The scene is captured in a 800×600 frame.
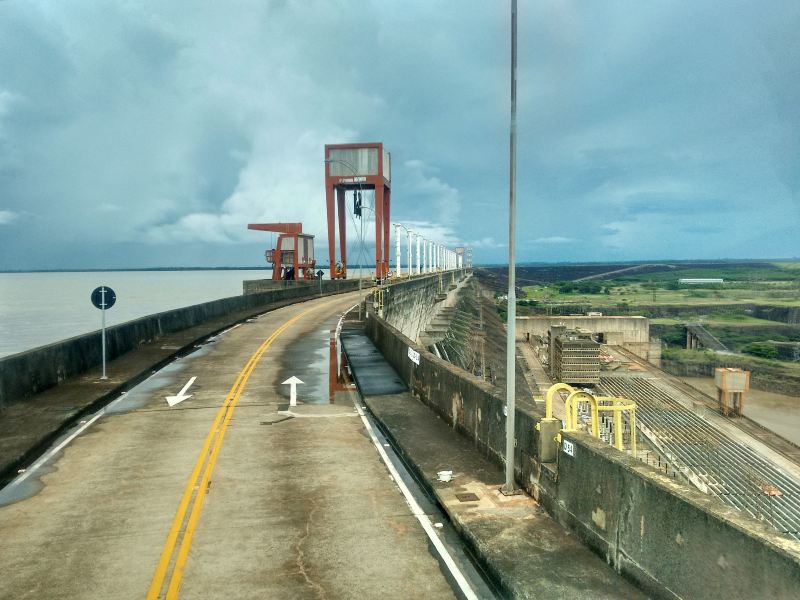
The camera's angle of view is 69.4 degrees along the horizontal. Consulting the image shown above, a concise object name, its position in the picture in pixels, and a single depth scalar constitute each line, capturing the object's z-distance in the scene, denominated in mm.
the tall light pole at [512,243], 8852
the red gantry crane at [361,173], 79750
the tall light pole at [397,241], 63781
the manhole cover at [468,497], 9625
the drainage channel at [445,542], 7355
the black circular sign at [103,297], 20000
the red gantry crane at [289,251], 87562
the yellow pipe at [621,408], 8438
